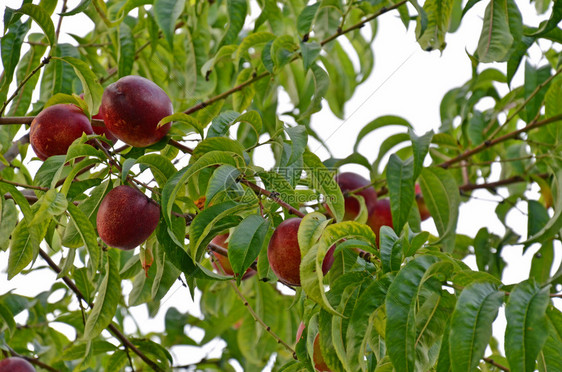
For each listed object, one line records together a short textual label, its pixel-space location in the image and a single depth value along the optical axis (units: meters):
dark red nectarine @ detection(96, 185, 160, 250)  2.29
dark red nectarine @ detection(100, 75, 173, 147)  2.30
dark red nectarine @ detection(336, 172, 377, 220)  2.62
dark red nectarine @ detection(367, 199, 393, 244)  2.66
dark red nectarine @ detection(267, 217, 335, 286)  2.27
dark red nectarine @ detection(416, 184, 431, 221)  2.79
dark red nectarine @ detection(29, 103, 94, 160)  2.32
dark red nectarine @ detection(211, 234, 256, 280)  2.52
